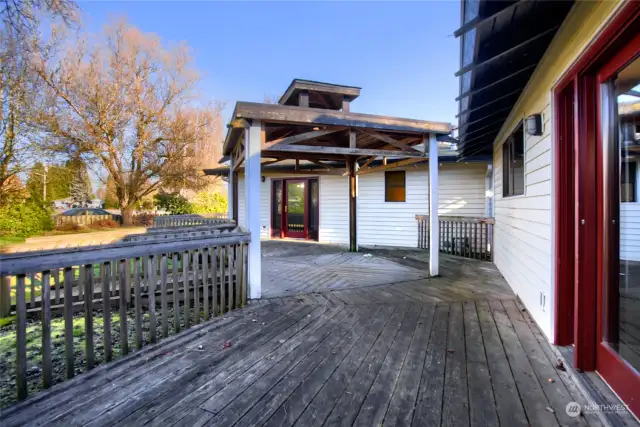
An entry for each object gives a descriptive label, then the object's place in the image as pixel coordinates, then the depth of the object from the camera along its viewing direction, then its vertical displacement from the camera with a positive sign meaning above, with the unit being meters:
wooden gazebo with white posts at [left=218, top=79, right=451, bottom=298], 3.70 +1.22
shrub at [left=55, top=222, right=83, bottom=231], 11.95 -0.45
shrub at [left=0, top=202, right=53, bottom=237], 9.89 -0.13
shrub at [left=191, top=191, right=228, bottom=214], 17.97 +0.72
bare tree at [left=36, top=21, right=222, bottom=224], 11.86 +4.50
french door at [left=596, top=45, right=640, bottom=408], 1.71 -0.06
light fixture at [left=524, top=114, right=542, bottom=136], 2.75 +0.80
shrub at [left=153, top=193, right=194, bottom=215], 16.27 +0.63
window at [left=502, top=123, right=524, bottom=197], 3.75 +0.66
